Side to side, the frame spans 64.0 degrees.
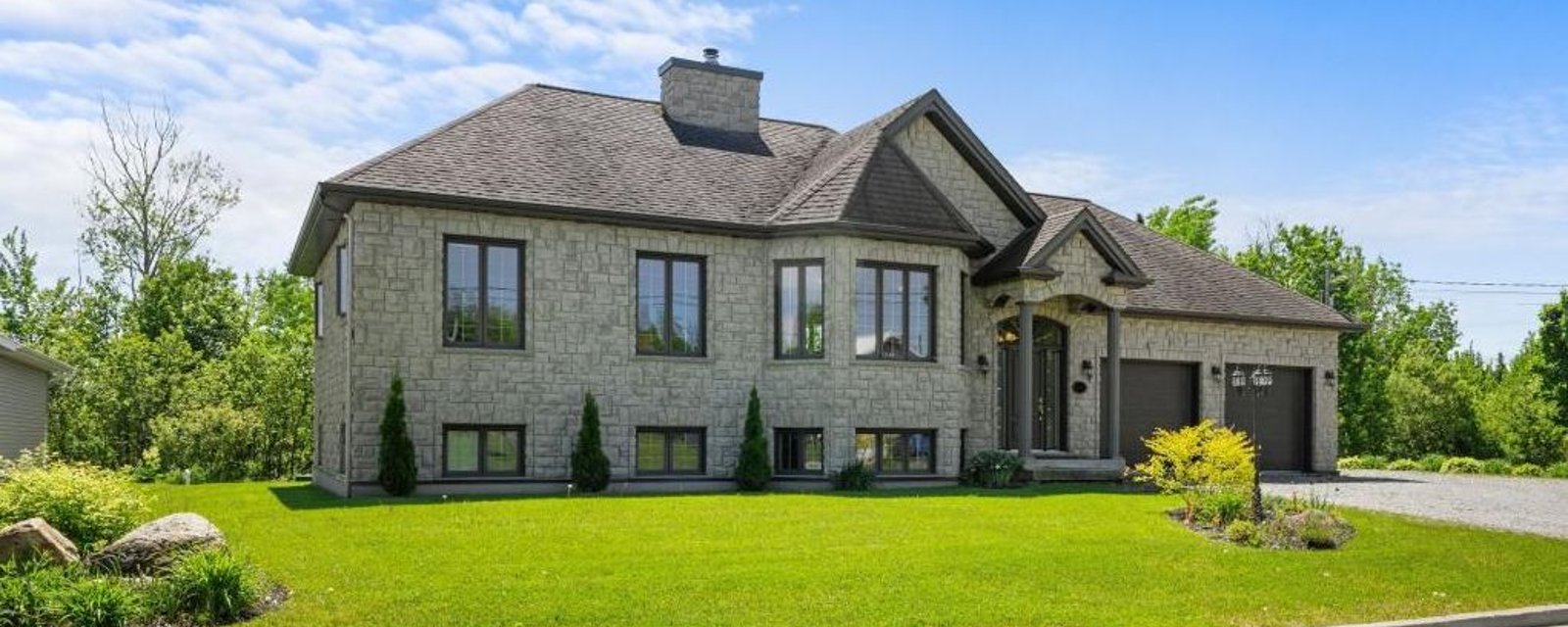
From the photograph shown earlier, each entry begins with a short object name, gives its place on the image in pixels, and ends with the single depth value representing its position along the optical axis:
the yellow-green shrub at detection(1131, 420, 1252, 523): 16.12
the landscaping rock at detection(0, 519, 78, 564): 10.27
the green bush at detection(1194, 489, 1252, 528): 15.72
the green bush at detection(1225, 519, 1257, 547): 14.67
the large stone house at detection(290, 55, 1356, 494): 19.36
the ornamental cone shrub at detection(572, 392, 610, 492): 19.81
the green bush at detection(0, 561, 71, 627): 8.93
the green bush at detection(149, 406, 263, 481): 28.50
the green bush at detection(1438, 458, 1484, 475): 31.41
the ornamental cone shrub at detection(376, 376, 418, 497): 18.50
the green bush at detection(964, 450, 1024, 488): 21.48
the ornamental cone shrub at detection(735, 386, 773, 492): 20.62
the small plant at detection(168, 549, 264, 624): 9.44
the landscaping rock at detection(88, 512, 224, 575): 10.58
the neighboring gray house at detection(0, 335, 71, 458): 26.17
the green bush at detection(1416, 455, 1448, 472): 32.03
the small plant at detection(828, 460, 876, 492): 20.69
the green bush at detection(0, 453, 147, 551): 11.69
